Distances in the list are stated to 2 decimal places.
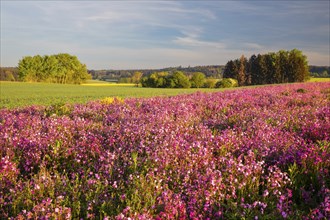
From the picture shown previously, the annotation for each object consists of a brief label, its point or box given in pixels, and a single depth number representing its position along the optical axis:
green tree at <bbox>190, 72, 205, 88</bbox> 106.69
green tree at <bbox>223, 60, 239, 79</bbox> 110.06
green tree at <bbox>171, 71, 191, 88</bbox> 101.00
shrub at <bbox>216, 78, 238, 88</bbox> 85.94
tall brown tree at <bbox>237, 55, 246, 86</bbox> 109.19
